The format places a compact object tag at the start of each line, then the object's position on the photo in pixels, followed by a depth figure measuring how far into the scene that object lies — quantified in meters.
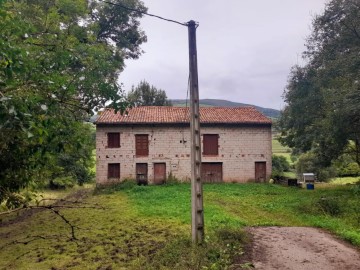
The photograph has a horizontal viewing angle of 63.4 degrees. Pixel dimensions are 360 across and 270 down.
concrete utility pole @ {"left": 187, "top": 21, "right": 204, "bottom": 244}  7.55
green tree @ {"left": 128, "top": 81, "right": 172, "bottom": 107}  41.19
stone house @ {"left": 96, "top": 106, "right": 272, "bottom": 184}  23.77
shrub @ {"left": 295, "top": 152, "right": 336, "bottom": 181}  34.50
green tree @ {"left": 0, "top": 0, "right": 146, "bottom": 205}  2.80
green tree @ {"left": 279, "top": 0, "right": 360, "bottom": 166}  14.86
